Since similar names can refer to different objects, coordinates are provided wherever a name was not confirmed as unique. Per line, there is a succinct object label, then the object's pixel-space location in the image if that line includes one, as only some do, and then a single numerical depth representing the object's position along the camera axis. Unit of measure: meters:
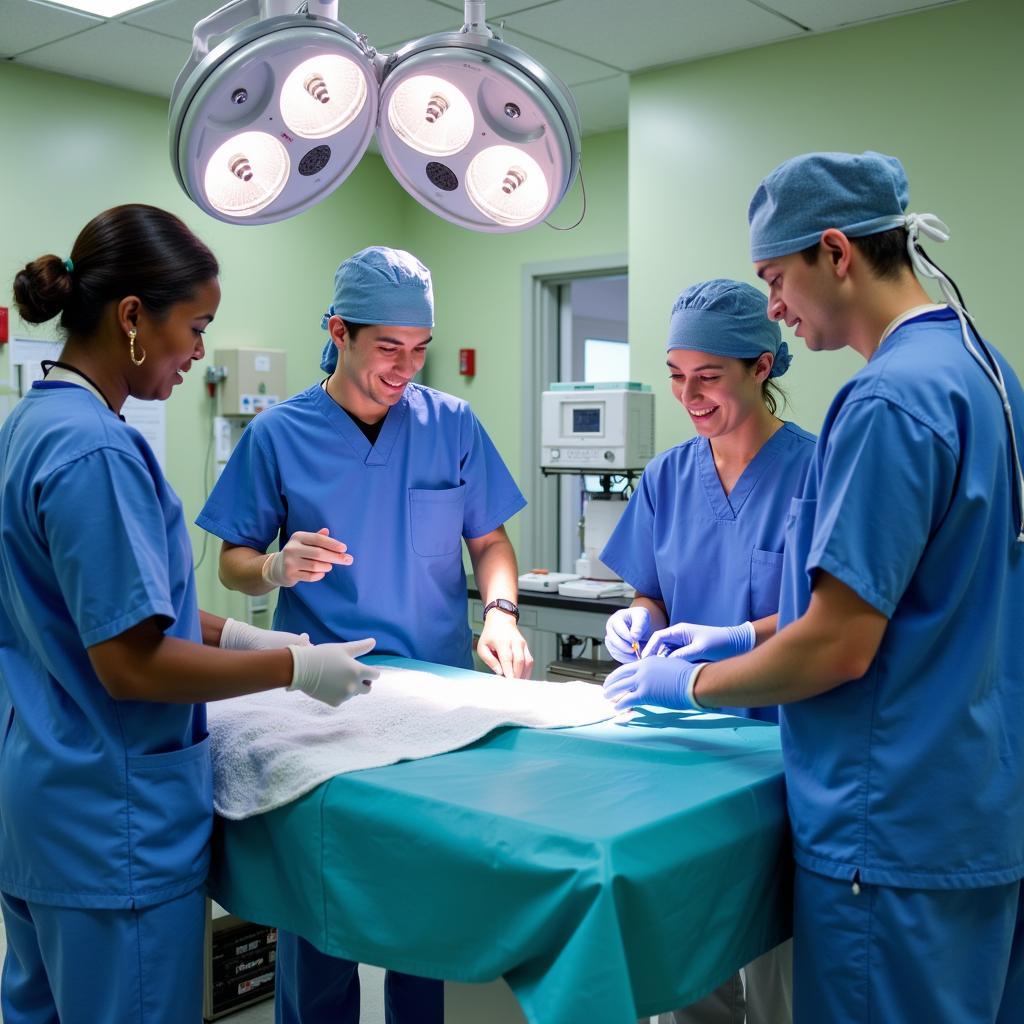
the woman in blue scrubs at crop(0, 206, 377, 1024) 1.27
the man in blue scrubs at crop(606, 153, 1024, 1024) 1.21
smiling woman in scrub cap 1.96
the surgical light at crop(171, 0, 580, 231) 1.51
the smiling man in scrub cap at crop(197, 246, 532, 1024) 2.11
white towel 1.44
